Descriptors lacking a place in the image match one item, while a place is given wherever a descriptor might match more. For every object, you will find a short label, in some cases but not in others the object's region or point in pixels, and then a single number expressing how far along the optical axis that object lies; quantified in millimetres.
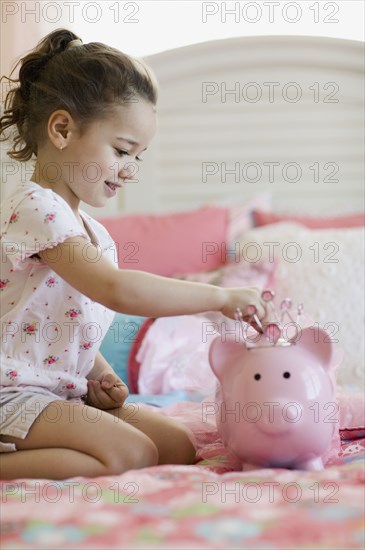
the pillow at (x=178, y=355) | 2927
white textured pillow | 2979
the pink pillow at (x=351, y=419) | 2469
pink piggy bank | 2153
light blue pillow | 2995
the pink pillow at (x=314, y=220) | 3395
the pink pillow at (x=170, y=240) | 3328
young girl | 2257
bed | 1831
